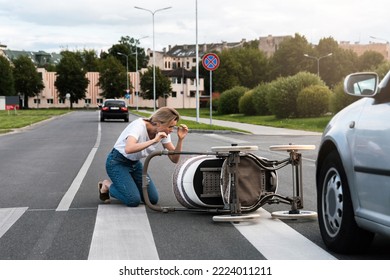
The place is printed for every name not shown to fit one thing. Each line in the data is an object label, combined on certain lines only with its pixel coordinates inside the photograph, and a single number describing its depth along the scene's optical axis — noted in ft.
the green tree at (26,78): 426.10
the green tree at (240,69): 388.78
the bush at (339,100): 120.06
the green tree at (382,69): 113.09
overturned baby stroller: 22.71
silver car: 15.11
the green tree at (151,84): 368.48
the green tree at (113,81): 402.31
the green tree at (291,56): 341.21
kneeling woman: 25.89
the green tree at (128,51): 496.23
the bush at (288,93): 150.61
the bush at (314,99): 143.33
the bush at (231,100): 202.49
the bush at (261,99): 169.78
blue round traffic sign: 107.24
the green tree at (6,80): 400.88
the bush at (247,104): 182.09
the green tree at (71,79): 411.75
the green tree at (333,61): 346.54
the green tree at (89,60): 482.28
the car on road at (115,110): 160.76
